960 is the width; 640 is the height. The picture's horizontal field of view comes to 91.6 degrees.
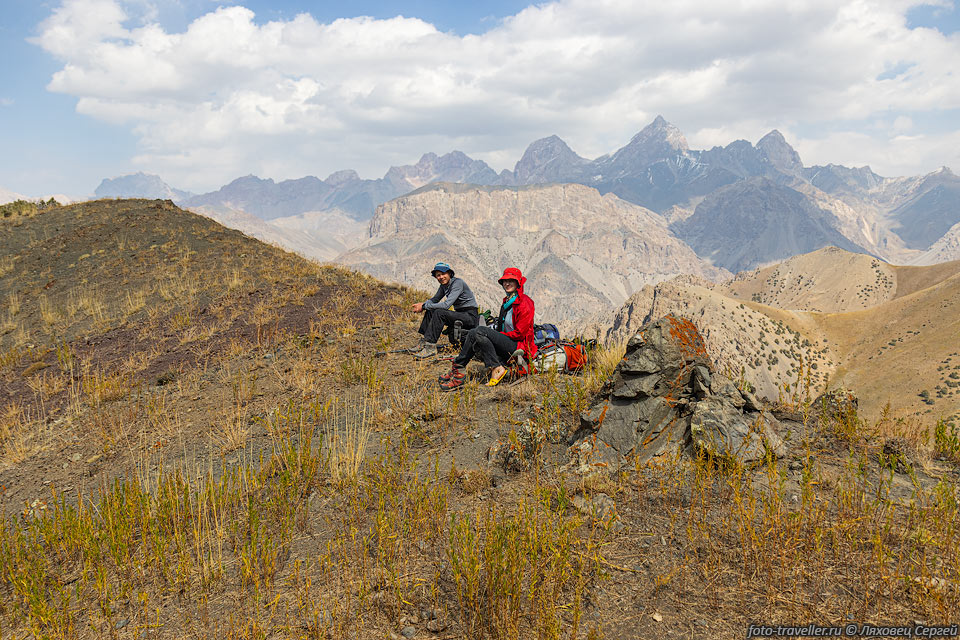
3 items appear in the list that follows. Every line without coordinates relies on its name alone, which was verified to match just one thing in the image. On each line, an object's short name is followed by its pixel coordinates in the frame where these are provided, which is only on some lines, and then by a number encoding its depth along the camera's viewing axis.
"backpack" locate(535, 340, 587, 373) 7.23
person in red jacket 7.26
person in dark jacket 9.18
